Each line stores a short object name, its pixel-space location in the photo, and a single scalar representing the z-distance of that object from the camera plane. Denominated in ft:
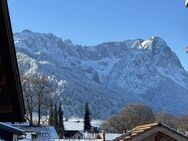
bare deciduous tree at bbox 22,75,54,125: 286.46
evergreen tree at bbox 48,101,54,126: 407.15
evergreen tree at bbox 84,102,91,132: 507.71
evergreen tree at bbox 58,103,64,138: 436.35
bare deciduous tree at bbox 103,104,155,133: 449.89
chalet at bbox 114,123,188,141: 66.19
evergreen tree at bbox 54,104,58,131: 423.52
